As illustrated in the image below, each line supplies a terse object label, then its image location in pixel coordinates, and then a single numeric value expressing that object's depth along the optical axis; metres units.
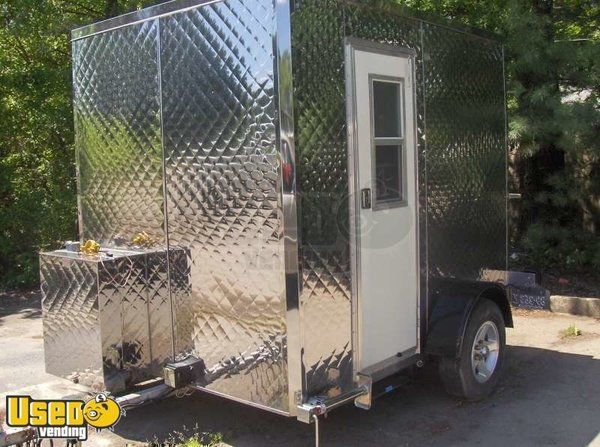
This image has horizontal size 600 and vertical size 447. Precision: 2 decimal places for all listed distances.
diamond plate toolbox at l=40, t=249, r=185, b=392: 4.19
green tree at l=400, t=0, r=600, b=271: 7.71
